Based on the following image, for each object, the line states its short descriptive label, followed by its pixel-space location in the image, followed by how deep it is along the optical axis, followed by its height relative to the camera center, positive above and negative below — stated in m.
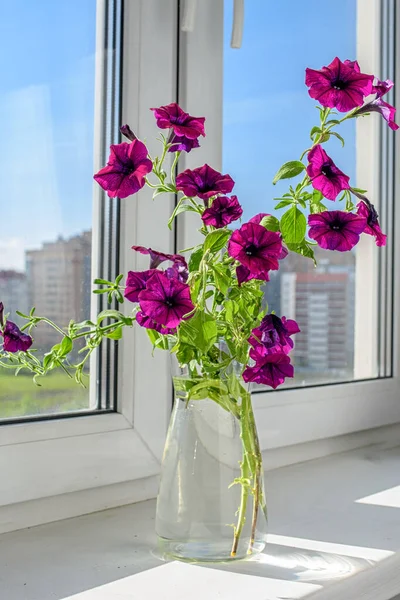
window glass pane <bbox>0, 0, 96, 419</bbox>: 0.98 +0.18
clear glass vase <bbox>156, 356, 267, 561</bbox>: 0.82 -0.17
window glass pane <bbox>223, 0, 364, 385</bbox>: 1.33 +0.33
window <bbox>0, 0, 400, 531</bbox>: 0.99 +0.09
